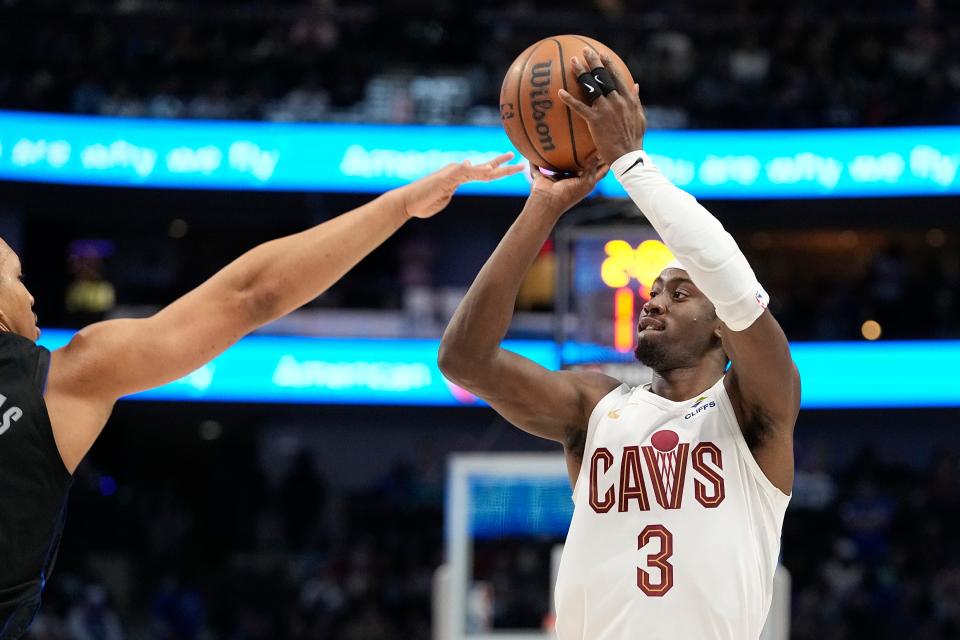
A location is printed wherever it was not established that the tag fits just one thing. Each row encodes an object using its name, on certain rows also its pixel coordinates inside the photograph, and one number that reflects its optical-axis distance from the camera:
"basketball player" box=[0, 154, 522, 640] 5.62
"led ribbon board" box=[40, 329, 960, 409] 36.06
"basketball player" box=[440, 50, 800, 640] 6.92
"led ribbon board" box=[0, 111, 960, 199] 35.97
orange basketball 7.47
